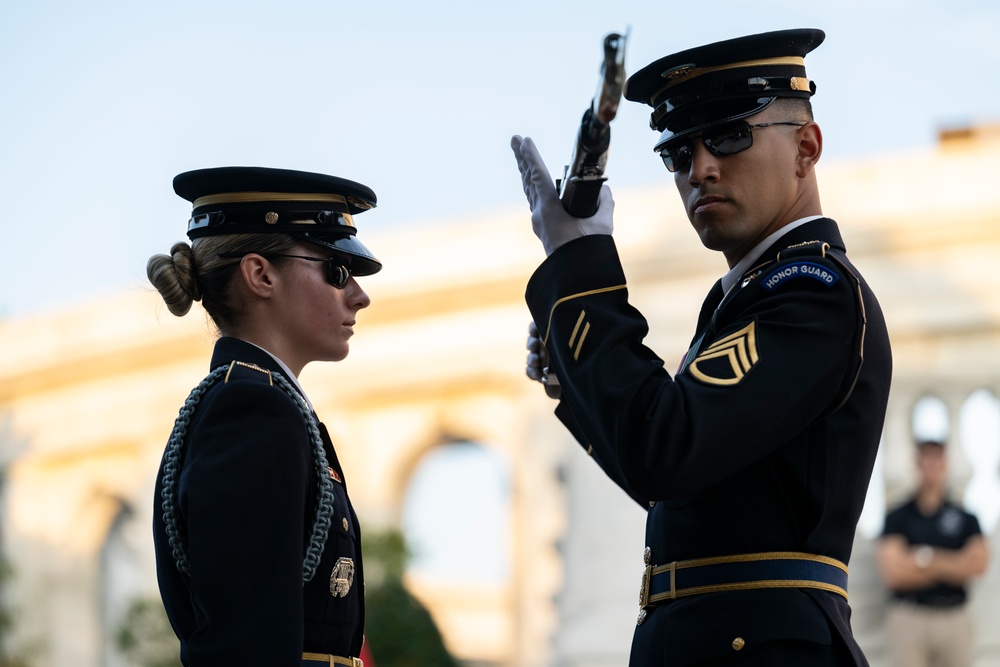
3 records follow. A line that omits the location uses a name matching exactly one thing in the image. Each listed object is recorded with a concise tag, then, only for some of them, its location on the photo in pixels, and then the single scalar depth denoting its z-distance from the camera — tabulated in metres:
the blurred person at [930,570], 17.55
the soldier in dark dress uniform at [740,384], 4.67
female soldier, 4.88
